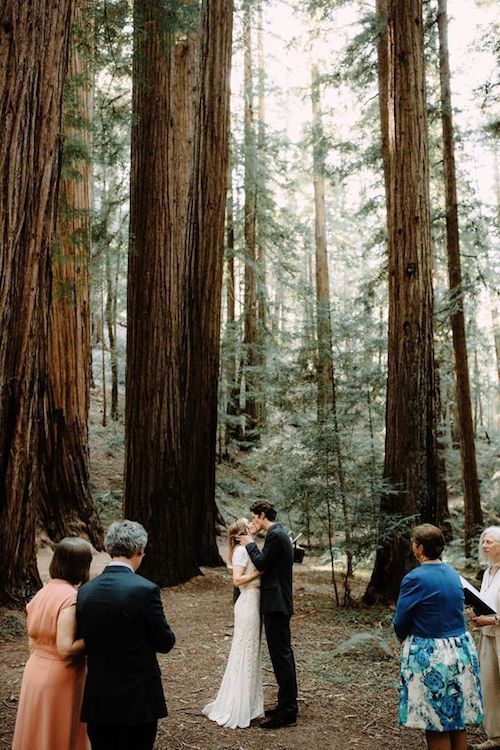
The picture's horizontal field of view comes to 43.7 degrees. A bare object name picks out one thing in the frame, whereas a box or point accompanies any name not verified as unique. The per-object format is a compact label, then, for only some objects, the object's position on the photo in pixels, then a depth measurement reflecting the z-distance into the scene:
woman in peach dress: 2.99
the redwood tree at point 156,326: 8.66
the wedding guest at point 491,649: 4.36
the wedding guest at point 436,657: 3.65
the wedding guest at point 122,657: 2.90
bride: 4.77
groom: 4.80
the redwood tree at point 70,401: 9.69
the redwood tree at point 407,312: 7.98
